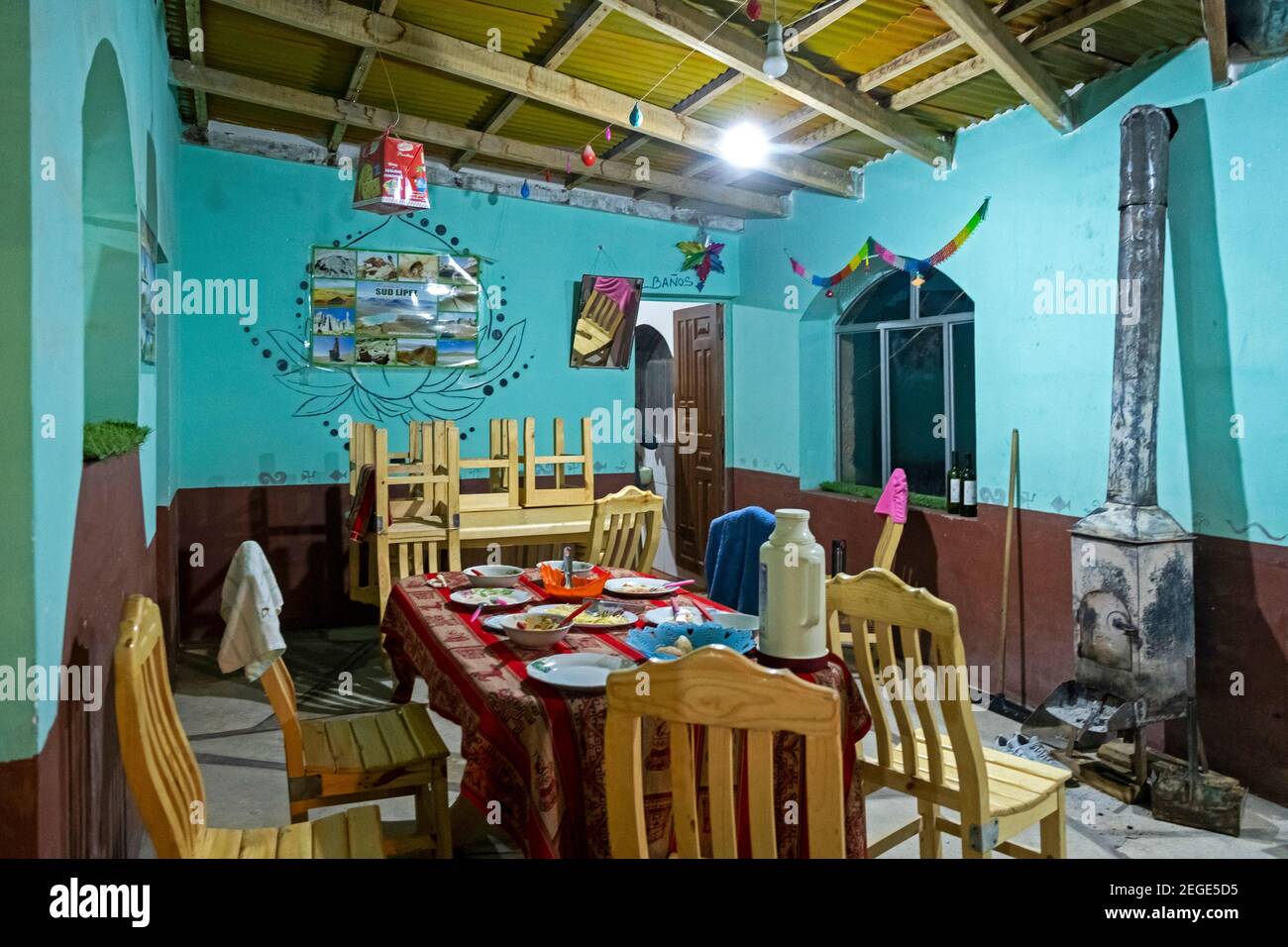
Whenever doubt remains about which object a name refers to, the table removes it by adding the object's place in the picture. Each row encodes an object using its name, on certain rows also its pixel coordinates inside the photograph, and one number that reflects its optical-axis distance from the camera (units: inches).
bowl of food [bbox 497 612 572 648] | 86.3
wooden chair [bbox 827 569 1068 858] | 78.7
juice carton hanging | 155.3
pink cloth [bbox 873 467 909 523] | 174.7
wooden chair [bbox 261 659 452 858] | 90.2
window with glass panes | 191.9
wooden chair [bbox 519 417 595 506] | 187.1
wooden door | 268.5
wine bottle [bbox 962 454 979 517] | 177.5
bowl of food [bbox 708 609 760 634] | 96.0
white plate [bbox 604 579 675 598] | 111.4
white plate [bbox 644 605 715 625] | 97.4
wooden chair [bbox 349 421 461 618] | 160.6
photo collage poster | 218.1
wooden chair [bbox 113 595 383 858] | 62.9
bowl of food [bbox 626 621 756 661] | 84.8
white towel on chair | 86.8
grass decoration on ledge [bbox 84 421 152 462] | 81.7
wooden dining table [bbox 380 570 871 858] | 70.8
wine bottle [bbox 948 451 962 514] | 179.9
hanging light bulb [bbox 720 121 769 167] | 187.5
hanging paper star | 253.9
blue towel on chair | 133.1
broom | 160.9
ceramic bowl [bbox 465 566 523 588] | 115.5
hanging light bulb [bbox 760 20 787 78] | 128.7
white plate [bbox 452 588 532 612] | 103.3
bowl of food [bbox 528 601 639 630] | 96.5
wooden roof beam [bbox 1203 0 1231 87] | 117.5
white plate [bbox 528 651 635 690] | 75.0
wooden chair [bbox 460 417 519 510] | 183.2
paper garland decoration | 176.9
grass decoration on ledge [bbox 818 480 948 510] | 191.3
